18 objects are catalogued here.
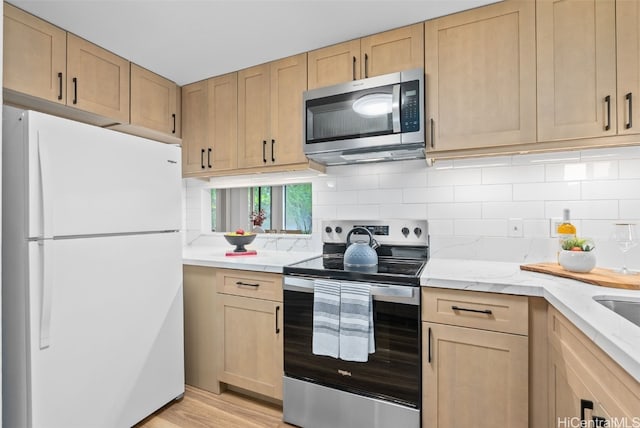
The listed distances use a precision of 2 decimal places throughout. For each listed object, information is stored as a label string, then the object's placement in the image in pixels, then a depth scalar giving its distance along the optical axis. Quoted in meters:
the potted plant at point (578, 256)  1.43
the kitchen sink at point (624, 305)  1.14
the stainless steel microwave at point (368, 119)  1.77
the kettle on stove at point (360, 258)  1.75
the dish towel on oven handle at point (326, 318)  1.61
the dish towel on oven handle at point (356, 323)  1.54
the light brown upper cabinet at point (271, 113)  2.17
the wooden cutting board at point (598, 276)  1.24
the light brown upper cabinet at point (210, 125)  2.44
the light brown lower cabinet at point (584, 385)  0.75
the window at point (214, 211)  3.03
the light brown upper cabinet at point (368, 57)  1.83
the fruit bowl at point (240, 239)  2.40
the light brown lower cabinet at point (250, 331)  1.86
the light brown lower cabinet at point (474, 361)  1.33
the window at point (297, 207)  2.69
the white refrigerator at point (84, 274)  1.30
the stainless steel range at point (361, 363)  1.49
